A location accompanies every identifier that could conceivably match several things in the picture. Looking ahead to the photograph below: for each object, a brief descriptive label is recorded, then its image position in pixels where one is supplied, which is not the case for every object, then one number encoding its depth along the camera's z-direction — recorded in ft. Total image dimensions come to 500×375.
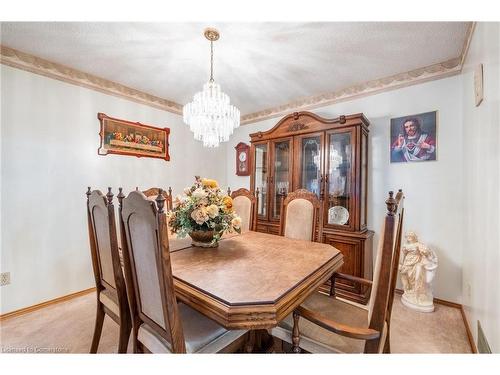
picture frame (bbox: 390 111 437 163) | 7.35
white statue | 6.75
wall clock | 12.39
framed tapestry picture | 8.44
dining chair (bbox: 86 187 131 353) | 3.97
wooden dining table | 2.68
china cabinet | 7.61
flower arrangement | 4.68
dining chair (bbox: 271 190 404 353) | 2.76
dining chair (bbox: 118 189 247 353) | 2.67
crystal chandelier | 5.86
